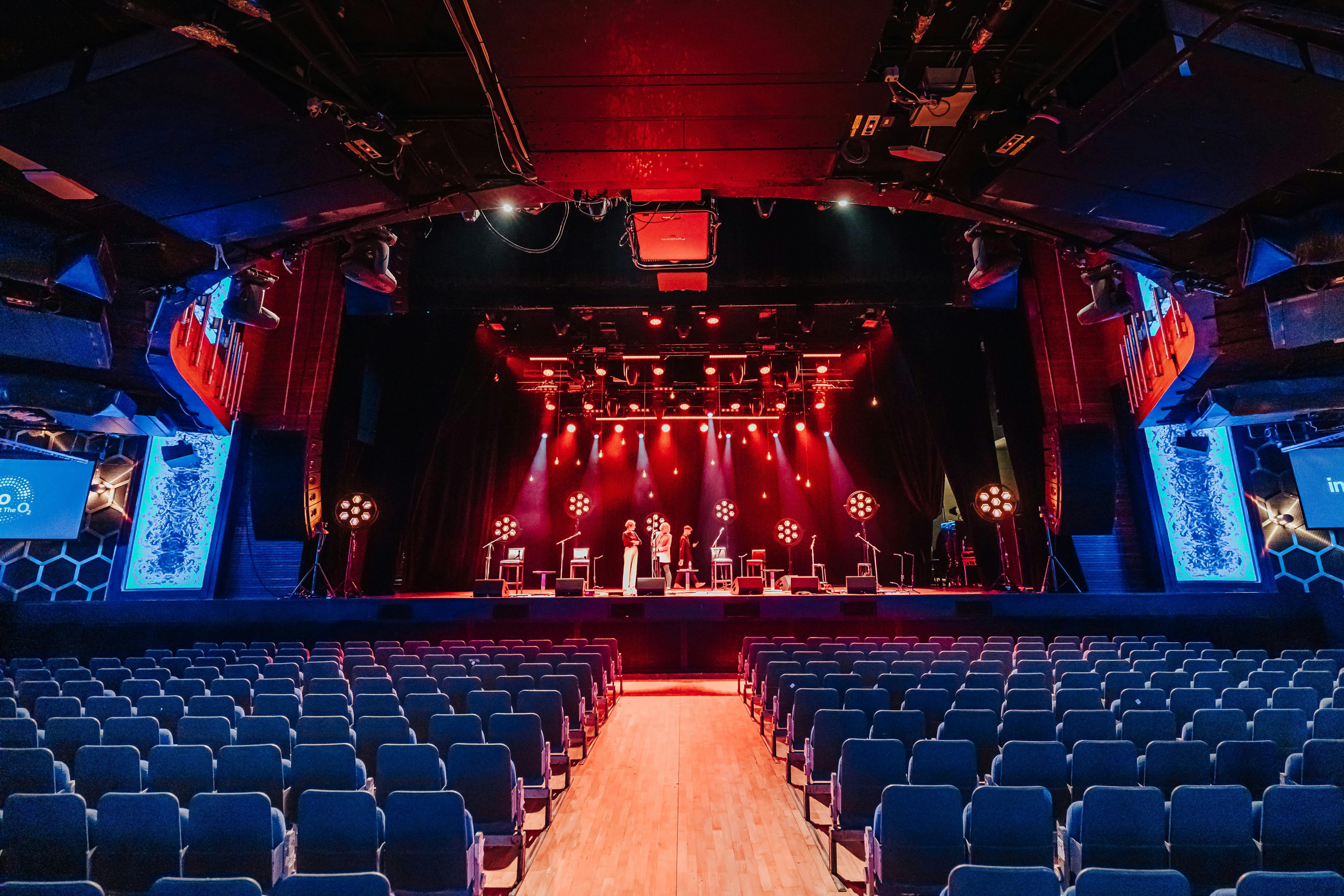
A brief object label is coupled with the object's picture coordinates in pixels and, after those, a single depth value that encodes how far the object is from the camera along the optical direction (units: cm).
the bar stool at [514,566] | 1268
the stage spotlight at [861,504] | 1502
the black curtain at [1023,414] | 1141
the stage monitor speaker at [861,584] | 1051
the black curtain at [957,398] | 1203
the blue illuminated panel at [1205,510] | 1093
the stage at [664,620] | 953
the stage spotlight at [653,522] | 1734
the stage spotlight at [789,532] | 1725
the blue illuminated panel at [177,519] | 1115
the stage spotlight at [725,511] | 1773
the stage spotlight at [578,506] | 1655
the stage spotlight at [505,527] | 1503
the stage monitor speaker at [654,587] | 1124
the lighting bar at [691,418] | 1638
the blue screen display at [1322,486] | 1062
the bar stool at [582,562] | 1359
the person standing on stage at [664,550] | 1393
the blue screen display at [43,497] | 1036
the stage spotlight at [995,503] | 1161
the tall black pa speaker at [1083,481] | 1060
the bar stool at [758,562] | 1340
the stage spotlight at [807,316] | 1079
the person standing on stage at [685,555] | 1509
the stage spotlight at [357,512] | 1168
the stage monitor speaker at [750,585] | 1073
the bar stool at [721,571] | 1398
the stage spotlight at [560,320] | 1077
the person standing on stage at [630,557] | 1353
